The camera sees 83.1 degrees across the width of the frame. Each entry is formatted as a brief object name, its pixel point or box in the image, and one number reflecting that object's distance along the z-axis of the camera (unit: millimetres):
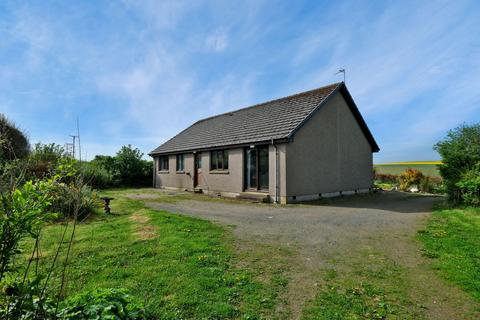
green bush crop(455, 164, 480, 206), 10859
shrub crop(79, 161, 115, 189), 21894
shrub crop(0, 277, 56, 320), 2233
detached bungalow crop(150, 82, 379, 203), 13883
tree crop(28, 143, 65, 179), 13966
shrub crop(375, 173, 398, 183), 25877
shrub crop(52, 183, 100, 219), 9253
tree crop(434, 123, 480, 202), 11657
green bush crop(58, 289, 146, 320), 2738
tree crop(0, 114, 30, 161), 18509
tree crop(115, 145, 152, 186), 25531
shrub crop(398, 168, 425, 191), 21109
